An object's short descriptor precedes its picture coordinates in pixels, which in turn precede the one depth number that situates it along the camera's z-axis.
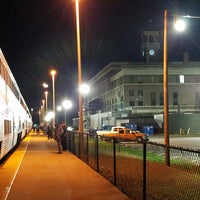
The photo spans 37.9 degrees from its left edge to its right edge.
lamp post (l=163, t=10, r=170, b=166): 11.69
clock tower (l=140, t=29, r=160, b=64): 60.65
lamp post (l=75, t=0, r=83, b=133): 16.59
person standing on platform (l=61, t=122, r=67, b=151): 18.00
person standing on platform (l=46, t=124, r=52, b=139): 32.90
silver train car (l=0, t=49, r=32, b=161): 10.95
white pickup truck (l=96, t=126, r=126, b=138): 29.31
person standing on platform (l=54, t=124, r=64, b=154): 16.34
